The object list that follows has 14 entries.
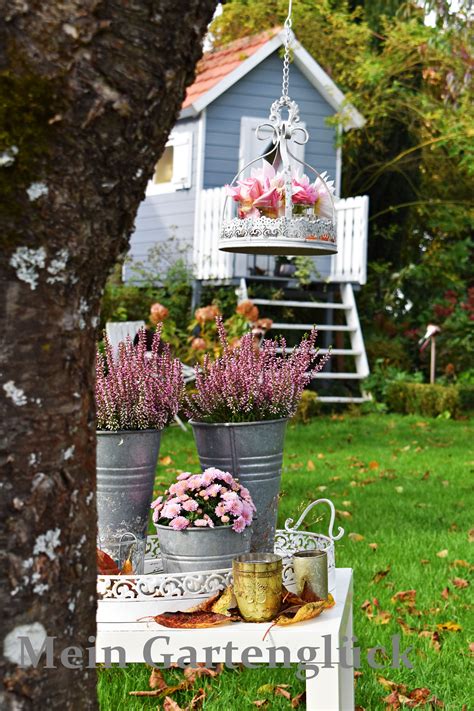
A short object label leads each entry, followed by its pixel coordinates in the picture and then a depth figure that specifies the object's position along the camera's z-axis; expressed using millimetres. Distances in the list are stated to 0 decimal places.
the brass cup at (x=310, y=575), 2699
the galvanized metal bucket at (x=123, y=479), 3066
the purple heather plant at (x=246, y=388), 3131
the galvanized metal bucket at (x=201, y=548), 2729
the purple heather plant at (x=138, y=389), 3105
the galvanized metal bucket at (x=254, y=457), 3061
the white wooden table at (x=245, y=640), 2455
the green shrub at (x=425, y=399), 11328
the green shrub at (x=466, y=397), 12020
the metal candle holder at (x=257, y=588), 2523
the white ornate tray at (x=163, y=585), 2635
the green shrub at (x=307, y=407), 10795
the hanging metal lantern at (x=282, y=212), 3854
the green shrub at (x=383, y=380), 12094
